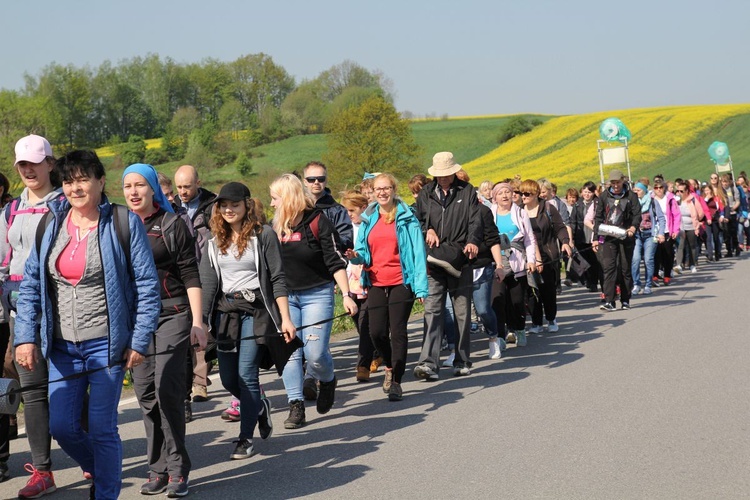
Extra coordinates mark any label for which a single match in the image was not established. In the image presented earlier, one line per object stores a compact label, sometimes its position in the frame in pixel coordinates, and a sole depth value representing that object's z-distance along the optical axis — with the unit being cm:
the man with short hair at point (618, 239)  2750
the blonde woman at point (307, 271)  1454
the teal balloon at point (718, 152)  6894
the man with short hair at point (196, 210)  1610
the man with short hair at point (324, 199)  1715
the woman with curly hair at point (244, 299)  1251
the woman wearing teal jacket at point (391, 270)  1628
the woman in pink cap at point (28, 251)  1124
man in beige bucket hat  1795
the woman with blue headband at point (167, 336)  1091
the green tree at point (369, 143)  13102
